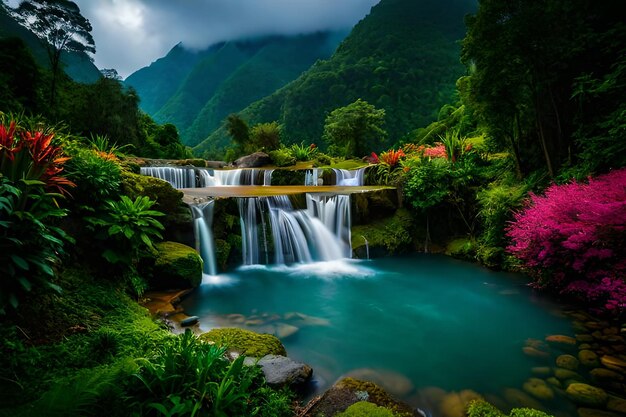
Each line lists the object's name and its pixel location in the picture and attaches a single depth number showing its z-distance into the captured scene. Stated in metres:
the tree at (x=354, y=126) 23.00
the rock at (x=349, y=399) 2.72
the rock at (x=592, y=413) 2.97
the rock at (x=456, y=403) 3.09
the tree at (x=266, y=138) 23.55
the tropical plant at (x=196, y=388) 2.12
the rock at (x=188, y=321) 4.52
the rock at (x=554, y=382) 3.45
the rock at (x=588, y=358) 3.79
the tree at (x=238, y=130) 25.31
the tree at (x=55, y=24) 22.84
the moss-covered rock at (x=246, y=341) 3.48
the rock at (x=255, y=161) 19.25
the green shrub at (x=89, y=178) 4.13
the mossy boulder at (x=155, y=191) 5.52
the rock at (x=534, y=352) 4.08
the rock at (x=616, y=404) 2.99
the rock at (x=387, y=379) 3.46
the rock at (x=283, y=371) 2.95
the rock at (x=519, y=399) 3.16
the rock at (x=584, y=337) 4.33
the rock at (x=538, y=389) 3.30
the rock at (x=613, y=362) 3.65
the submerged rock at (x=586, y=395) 3.13
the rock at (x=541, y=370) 3.69
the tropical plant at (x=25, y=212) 2.49
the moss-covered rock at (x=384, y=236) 9.43
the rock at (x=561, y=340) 4.29
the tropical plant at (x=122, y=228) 4.10
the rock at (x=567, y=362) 3.75
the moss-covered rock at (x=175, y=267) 5.55
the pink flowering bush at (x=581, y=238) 4.40
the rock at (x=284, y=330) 4.68
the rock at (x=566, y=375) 3.54
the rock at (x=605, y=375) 3.48
